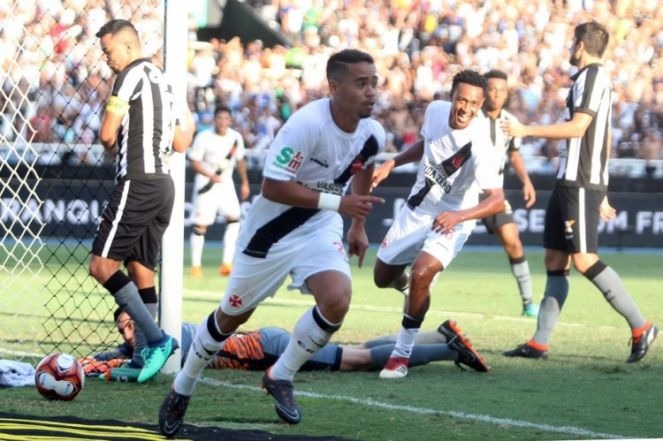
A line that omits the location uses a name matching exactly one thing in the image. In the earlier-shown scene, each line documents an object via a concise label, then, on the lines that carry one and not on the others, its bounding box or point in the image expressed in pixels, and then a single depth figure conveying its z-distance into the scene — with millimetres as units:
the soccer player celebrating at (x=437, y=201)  16875
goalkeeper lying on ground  16734
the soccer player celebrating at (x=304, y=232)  13039
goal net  20562
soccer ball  14344
